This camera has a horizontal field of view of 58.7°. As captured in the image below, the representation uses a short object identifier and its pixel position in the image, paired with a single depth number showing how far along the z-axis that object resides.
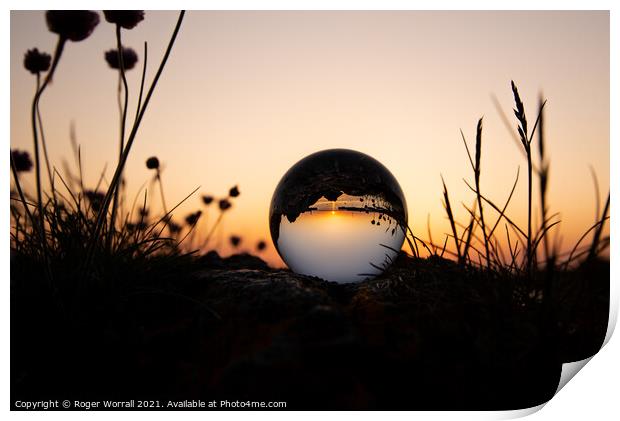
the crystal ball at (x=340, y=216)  0.30
